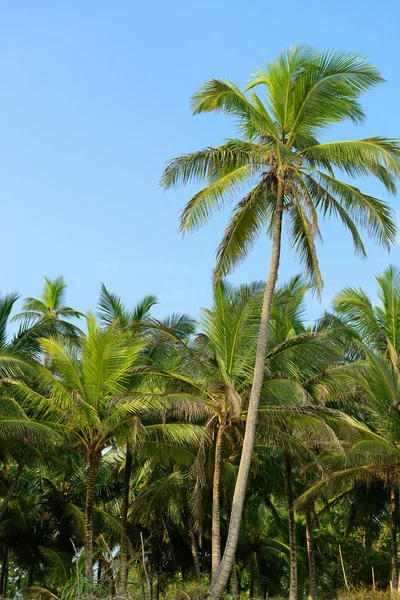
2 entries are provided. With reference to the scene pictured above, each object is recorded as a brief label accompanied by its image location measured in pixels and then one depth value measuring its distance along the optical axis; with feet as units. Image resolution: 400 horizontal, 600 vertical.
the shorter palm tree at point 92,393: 54.44
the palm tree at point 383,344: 57.98
